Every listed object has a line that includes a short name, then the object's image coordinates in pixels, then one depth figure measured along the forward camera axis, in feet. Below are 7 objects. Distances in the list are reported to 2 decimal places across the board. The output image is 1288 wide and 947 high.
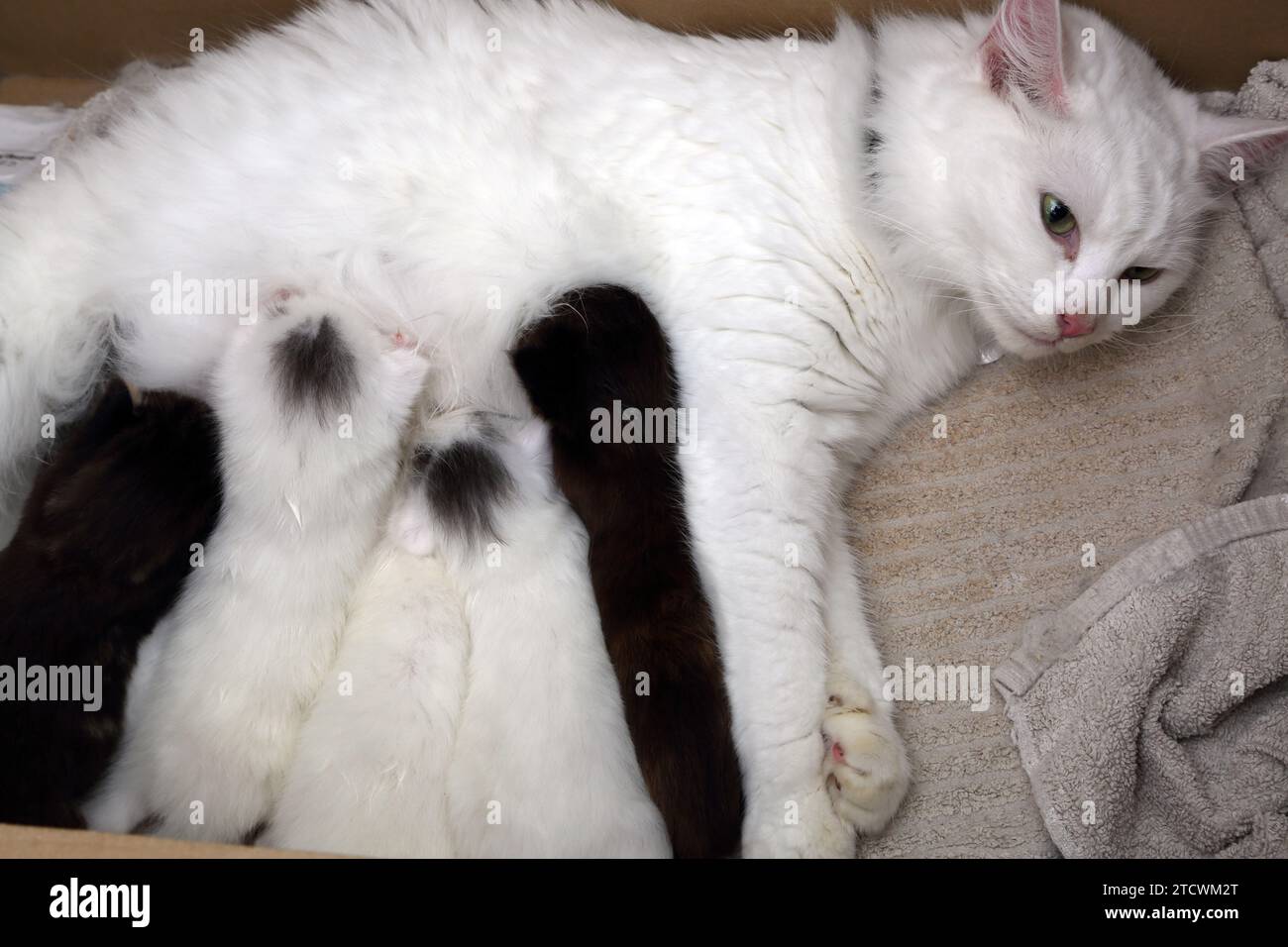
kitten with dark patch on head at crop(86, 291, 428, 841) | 2.08
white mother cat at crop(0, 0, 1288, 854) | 2.17
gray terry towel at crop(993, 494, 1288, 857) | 2.18
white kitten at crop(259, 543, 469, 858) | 2.05
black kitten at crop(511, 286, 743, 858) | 2.03
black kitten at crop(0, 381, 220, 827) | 2.02
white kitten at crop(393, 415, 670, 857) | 2.03
